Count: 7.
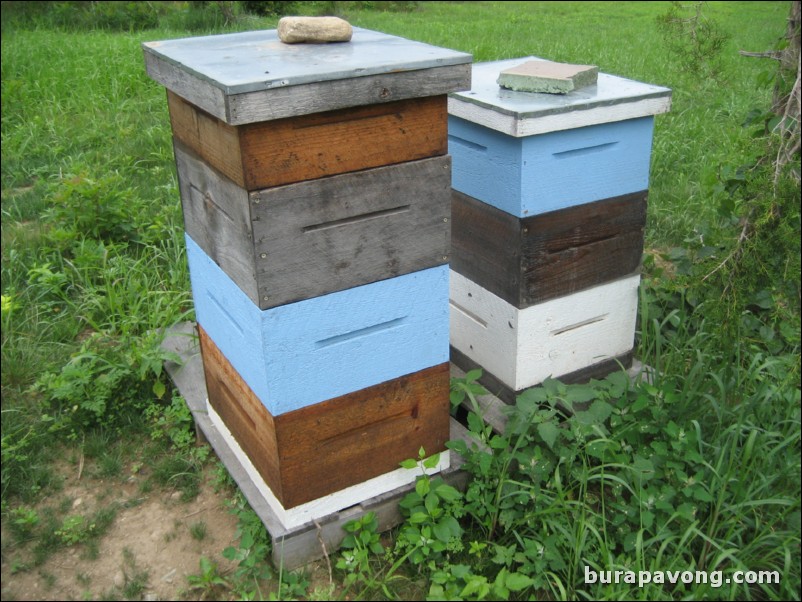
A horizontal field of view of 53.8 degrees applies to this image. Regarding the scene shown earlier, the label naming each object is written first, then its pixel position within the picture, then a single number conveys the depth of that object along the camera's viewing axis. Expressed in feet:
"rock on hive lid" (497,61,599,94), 7.76
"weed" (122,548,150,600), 6.94
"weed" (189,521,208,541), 7.54
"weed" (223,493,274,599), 6.87
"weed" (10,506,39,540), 7.56
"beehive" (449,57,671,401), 7.41
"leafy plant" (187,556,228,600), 6.87
